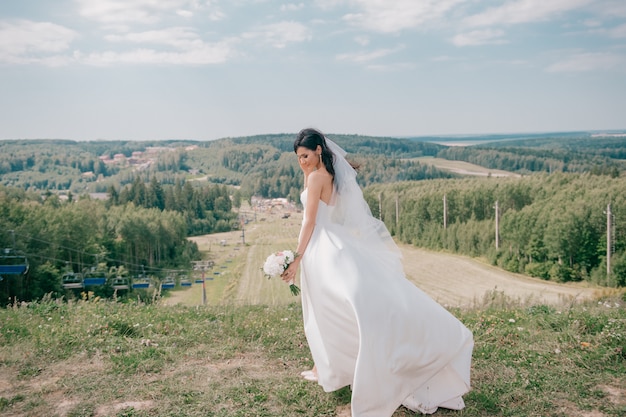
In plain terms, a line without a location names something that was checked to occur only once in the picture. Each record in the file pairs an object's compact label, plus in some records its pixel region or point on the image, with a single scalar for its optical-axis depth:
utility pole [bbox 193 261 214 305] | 60.33
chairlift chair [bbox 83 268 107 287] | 45.07
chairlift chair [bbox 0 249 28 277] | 33.47
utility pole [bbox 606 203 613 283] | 36.62
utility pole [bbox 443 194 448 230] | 51.69
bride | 4.09
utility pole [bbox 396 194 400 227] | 54.59
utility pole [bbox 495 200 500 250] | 46.50
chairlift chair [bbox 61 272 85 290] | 41.53
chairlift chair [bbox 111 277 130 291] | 47.12
